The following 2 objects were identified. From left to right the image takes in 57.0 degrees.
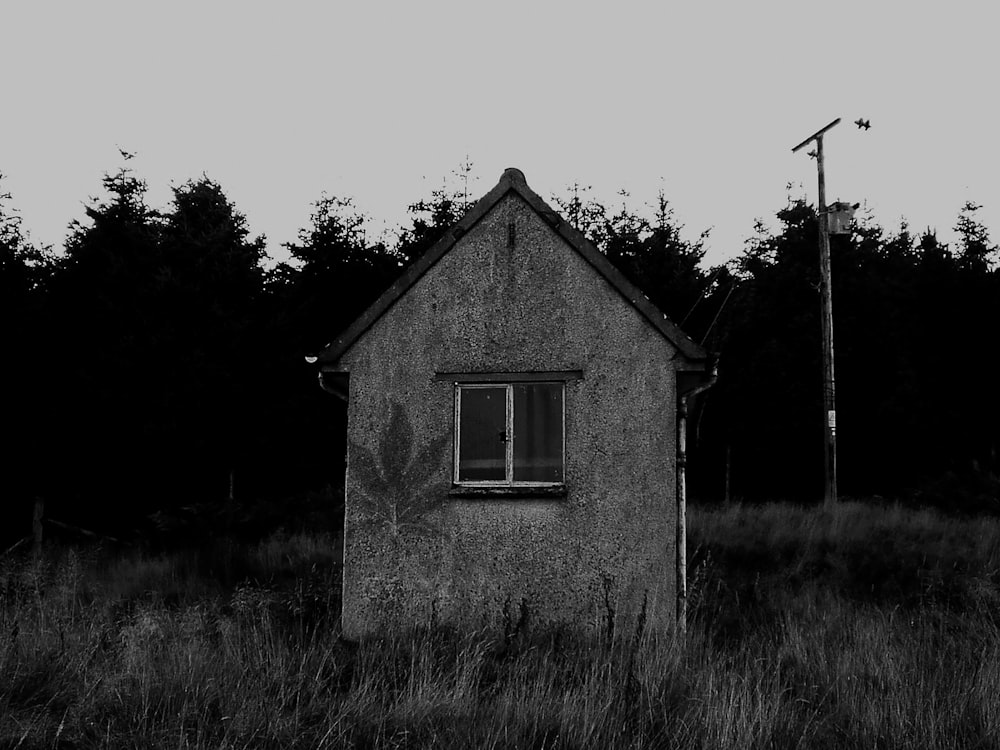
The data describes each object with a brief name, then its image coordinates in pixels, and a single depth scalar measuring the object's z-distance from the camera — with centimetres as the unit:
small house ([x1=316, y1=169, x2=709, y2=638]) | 881
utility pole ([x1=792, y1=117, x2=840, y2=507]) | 1836
